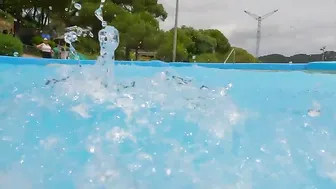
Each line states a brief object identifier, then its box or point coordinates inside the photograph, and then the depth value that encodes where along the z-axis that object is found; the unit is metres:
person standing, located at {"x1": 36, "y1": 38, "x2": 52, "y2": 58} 11.66
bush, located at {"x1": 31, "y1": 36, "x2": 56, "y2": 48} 20.35
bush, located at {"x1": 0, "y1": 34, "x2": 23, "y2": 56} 12.07
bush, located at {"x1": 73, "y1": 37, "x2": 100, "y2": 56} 18.22
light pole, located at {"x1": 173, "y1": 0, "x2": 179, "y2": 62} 16.85
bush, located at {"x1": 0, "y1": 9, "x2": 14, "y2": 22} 22.17
